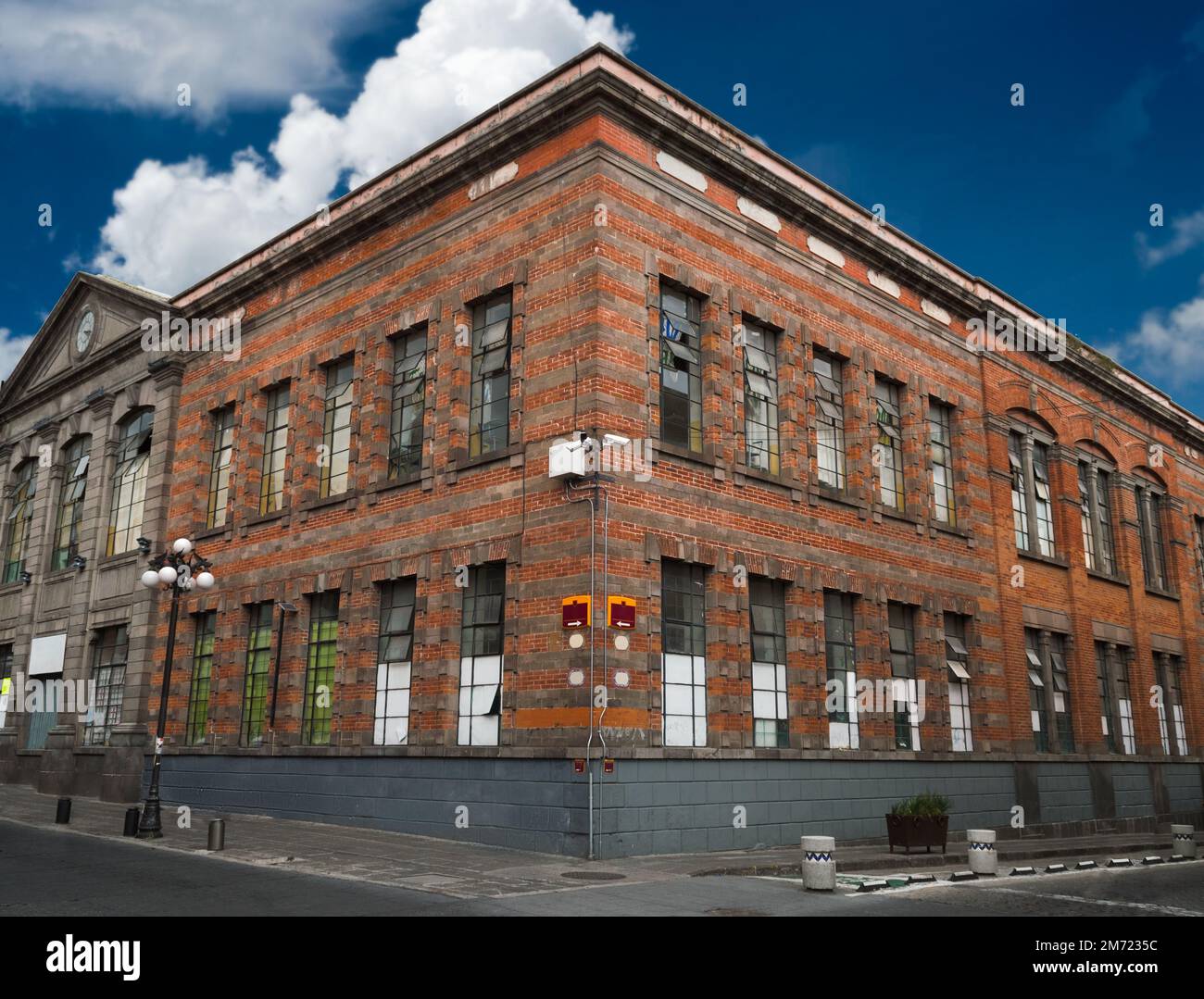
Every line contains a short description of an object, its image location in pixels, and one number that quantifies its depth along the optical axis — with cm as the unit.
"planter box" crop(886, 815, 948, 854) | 1716
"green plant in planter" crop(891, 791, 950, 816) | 1725
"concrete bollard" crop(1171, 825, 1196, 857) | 1958
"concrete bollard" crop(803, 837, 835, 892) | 1279
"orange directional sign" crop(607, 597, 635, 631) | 1666
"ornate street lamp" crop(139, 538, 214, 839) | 1776
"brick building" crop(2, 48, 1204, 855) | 1758
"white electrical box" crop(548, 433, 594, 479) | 1705
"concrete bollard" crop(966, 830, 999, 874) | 1496
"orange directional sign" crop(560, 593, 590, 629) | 1655
